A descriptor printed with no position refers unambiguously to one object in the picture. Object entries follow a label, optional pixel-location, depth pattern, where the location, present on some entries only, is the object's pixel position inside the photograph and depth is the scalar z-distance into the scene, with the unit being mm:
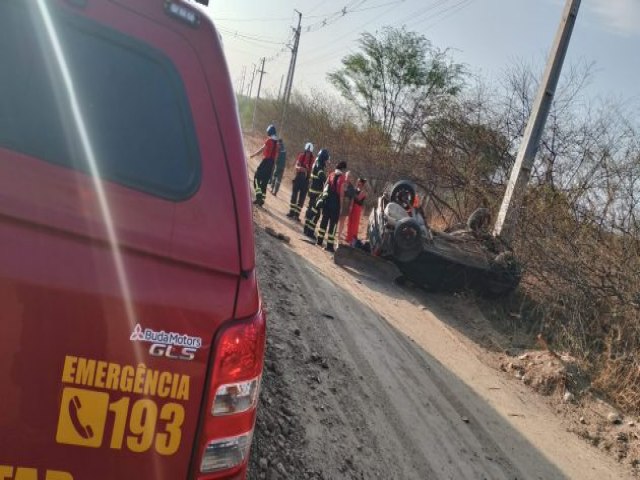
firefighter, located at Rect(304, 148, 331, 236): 12212
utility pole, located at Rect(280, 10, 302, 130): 36312
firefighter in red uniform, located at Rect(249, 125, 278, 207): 13237
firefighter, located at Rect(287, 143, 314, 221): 14445
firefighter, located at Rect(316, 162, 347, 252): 11391
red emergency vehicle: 1346
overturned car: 9109
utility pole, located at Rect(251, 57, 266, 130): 54156
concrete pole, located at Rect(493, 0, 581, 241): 10258
